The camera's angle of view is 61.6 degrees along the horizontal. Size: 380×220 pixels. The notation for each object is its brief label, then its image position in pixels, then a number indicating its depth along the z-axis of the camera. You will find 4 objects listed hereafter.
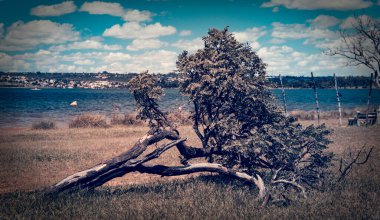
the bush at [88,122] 27.95
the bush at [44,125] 26.84
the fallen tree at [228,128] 8.60
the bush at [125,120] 29.38
